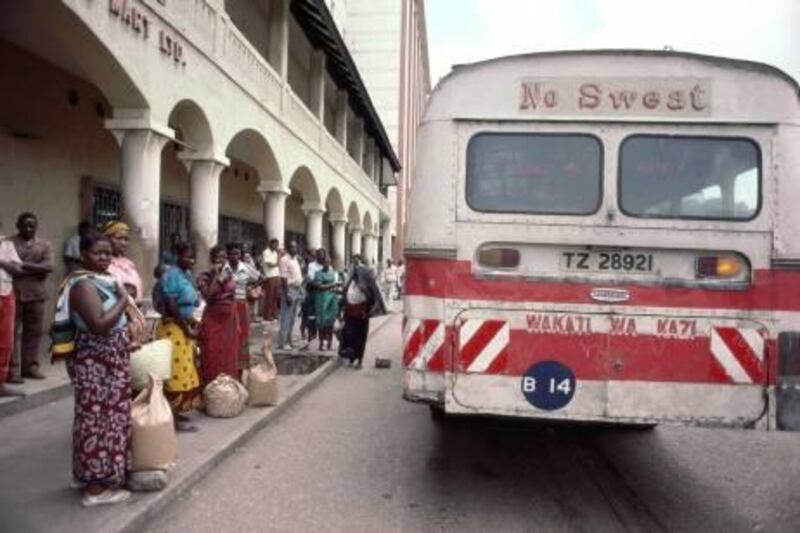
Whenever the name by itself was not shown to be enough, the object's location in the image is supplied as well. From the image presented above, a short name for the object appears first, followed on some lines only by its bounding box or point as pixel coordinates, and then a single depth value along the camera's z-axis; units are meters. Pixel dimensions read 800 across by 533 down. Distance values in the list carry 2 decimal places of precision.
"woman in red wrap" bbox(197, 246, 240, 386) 6.59
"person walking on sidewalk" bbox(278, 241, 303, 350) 11.53
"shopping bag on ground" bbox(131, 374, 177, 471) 4.50
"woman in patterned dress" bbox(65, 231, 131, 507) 4.14
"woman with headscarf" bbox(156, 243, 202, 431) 5.86
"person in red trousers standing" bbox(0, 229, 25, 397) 6.34
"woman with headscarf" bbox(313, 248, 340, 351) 11.54
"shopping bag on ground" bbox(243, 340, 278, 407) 7.22
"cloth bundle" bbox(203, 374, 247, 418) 6.60
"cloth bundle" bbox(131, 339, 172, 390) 4.84
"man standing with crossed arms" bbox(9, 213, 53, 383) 6.91
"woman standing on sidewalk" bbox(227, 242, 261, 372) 7.66
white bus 4.54
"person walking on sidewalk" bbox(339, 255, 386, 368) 10.62
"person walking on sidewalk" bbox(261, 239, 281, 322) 13.74
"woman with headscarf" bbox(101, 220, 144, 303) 4.84
